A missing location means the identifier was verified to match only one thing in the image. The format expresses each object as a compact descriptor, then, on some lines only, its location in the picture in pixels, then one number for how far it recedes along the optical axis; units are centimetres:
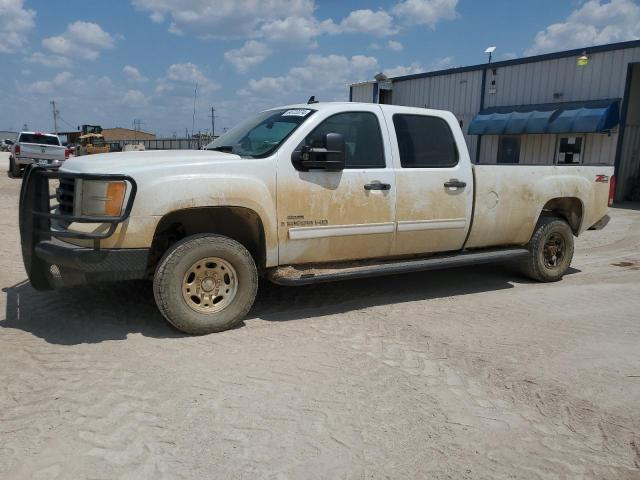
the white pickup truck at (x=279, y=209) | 417
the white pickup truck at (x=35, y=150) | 1973
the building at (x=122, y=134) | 9469
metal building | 1645
